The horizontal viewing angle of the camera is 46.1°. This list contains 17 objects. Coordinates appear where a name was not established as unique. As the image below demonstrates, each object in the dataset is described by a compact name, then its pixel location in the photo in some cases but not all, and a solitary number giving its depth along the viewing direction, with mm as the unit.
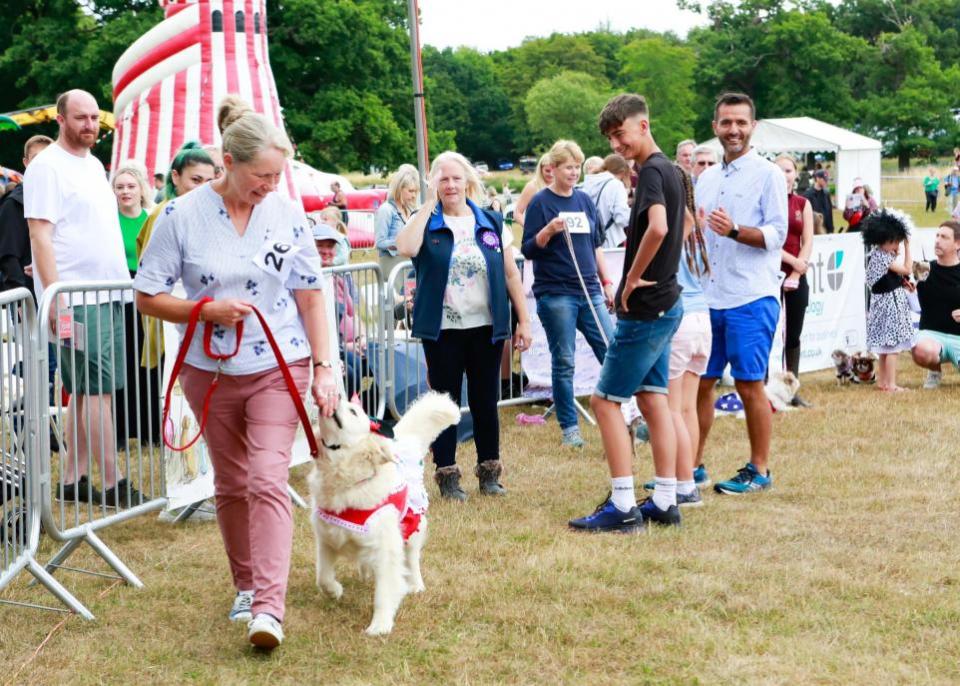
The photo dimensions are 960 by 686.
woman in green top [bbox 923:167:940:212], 37844
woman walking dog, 3793
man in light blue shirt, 6055
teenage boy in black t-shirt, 5188
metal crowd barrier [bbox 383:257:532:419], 7281
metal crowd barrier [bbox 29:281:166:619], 4691
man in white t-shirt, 4902
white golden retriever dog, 4172
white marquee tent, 35281
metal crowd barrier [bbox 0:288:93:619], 4227
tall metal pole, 10055
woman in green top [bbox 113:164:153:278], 7430
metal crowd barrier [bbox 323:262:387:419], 6859
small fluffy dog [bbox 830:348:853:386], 10273
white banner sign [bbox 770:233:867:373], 10852
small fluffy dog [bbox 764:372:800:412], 8883
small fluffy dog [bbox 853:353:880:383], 10148
